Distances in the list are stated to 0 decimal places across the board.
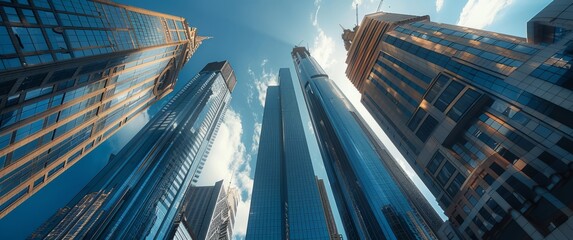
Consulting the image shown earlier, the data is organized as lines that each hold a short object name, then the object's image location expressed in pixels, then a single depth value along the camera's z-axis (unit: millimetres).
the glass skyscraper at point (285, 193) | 114444
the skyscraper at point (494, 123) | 28812
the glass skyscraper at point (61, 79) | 39344
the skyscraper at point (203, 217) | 169500
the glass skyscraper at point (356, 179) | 95125
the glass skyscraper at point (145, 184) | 88312
